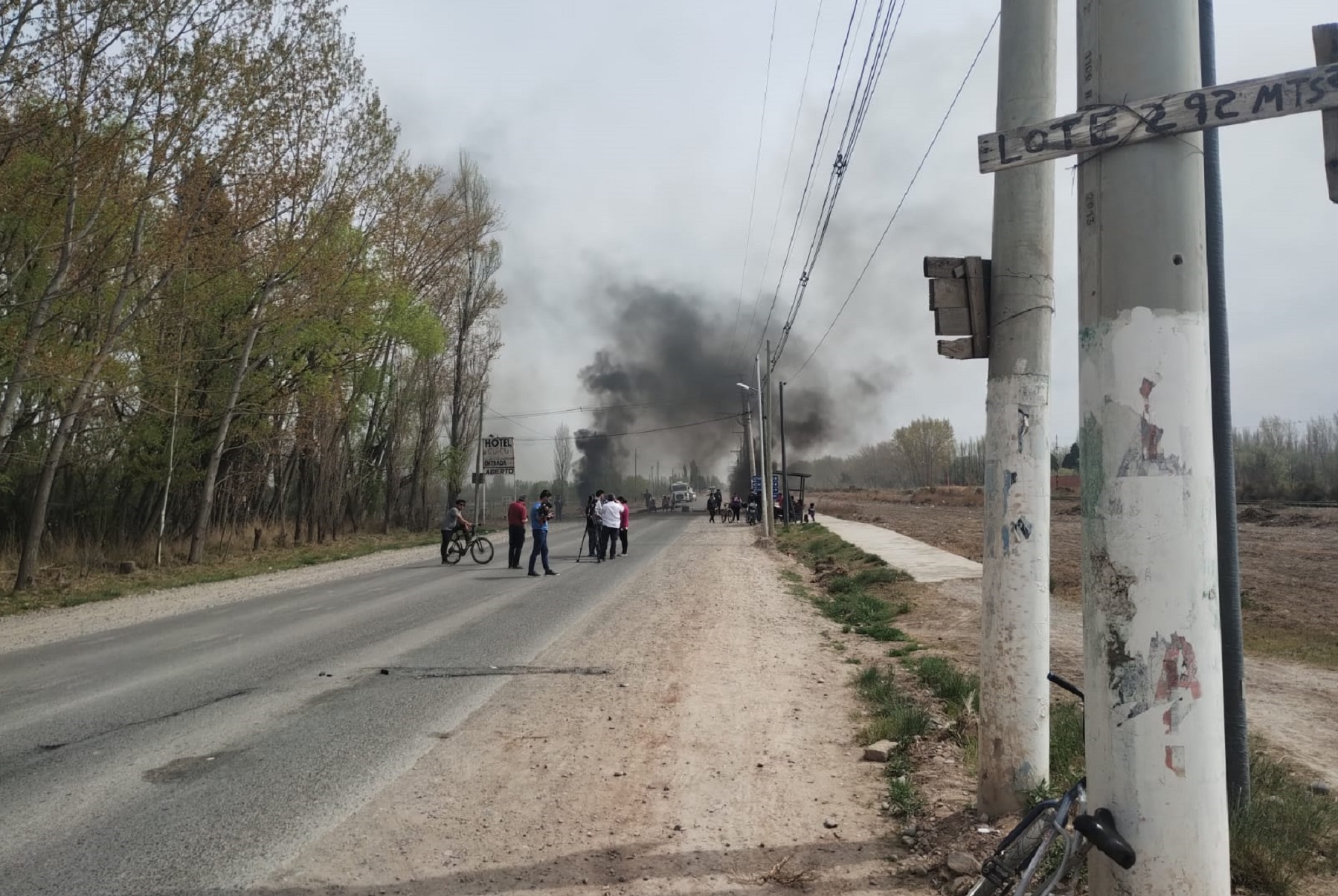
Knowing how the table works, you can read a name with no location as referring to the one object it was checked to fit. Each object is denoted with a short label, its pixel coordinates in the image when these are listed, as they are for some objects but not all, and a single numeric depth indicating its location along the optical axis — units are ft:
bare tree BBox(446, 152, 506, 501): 136.98
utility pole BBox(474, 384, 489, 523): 125.80
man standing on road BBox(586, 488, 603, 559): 72.84
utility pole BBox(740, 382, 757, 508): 143.95
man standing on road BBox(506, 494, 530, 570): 60.64
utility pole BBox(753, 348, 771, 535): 100.42
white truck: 264.52
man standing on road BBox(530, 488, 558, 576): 57.88
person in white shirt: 71.82
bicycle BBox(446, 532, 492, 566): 71.10
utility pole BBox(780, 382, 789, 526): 128.26
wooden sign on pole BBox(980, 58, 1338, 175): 8.63
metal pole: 11.75
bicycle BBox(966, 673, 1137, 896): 8.30
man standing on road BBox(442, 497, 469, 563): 70.44
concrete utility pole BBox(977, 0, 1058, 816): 13.53
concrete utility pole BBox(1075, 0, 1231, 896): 8.41
